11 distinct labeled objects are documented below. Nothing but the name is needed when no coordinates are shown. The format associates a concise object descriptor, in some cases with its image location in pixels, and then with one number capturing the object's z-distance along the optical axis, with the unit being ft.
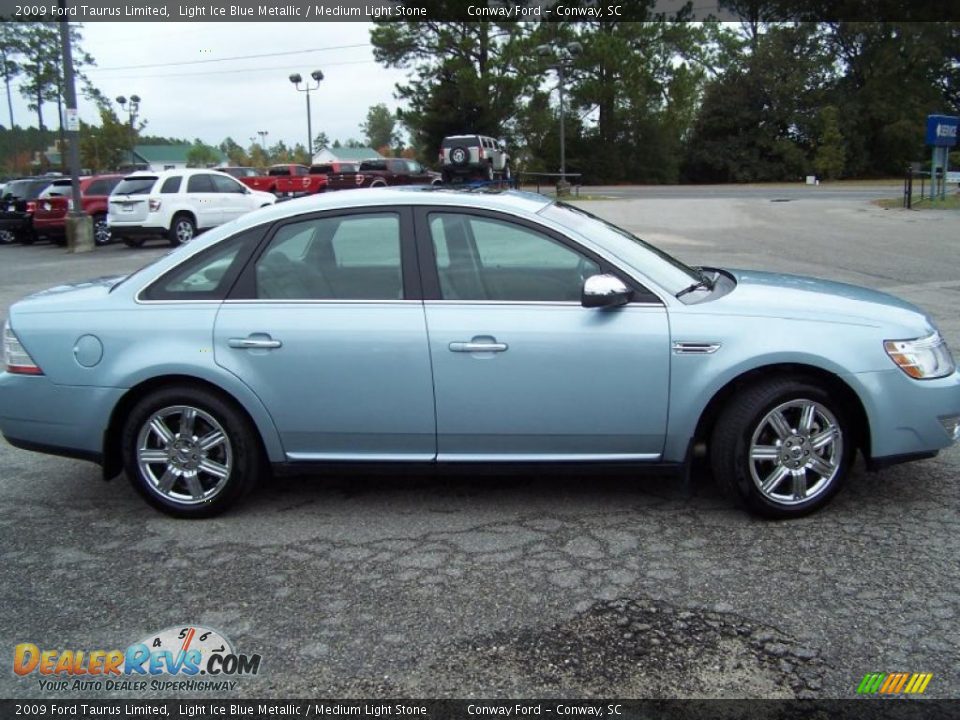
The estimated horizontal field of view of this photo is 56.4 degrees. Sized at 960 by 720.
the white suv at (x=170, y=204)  63.21
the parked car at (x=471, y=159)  104.83
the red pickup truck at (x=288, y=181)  118.73
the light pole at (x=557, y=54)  175.46
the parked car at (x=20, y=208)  73.46
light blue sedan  13.75
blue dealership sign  83.51
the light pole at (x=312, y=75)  147.43
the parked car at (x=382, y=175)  113.80
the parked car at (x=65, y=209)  71.00
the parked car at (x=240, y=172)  121.90
